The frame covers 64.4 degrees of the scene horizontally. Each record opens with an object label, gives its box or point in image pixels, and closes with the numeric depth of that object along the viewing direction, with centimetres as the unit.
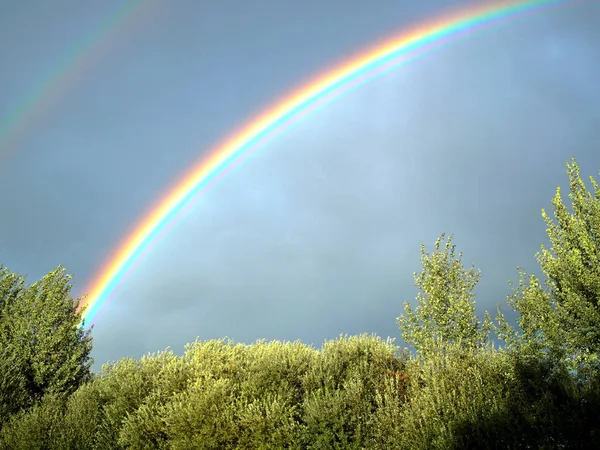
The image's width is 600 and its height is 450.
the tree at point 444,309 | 3020
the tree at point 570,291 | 2306
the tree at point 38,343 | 3176
